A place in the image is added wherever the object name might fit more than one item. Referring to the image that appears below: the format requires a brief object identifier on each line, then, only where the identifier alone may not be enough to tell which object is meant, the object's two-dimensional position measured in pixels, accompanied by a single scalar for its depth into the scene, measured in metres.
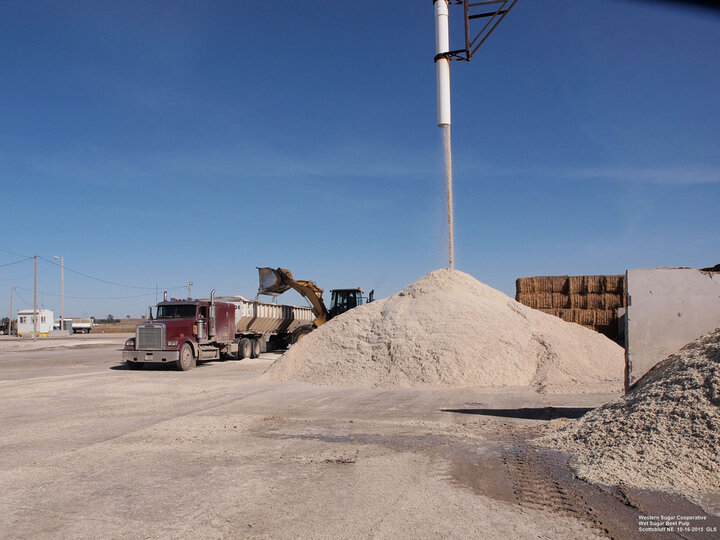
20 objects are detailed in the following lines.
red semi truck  20.84
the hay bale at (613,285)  26.41
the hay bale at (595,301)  26.50
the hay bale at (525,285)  27.56
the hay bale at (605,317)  26.30
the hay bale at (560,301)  26.97
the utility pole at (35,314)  57.95
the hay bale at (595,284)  26.56
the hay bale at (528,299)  27.33
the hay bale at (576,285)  26.78
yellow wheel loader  29.09
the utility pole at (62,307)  67.50
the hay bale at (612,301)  26.36
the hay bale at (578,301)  26.73
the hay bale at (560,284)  27.06
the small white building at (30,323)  64.19
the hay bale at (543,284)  27.31
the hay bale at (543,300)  27.27
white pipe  21.09
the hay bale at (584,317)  26.38
